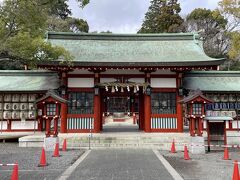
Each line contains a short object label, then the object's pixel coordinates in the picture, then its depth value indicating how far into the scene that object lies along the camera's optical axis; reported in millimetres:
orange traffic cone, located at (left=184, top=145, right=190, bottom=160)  13307
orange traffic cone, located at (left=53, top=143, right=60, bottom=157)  13738
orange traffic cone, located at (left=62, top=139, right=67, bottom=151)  15672
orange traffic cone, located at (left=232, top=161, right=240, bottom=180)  7545
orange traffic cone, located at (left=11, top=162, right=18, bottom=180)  7770
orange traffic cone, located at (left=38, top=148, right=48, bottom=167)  11363
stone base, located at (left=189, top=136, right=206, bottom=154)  15070
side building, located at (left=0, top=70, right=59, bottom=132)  21328
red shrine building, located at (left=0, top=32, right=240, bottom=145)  18391
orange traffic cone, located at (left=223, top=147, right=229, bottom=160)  13083
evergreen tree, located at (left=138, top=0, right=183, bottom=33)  57562
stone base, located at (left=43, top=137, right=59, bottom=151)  15617
